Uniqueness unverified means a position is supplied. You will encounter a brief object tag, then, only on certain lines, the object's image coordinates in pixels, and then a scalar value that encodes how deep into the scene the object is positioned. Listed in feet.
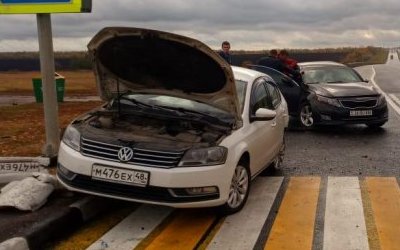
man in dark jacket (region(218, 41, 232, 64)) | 47.50
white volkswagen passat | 17.88
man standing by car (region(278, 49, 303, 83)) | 44.34
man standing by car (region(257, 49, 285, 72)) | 44.83
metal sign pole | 24.62
